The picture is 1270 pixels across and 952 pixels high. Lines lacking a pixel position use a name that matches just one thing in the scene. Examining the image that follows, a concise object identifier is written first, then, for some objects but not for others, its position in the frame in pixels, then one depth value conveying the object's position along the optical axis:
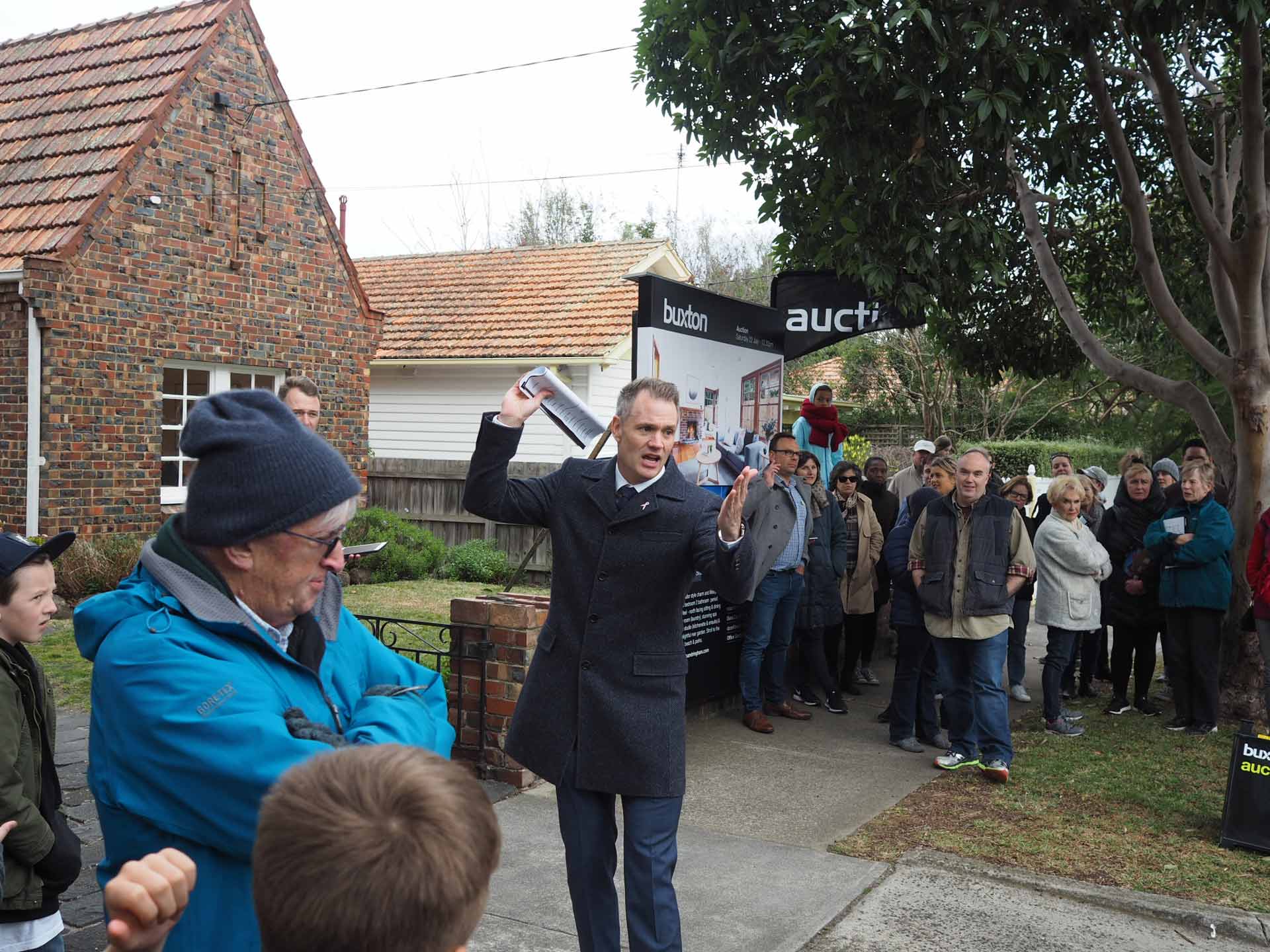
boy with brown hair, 1.33
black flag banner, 9.43
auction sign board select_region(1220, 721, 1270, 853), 5.86
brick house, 11.60
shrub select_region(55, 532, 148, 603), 11.19
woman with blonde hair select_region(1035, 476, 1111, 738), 8.60
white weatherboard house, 18.53
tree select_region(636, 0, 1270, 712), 7.12
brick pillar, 6.39
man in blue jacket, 1.74
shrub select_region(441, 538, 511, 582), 16.14
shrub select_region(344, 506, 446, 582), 15.39
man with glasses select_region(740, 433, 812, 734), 8.27
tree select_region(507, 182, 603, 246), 41.19
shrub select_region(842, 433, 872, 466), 26.09
